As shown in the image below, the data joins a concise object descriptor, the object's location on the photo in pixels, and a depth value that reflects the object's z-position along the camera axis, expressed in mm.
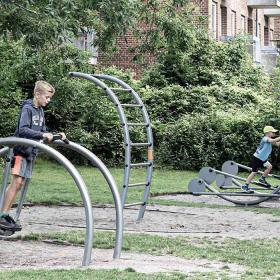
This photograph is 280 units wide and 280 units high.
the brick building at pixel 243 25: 31609
